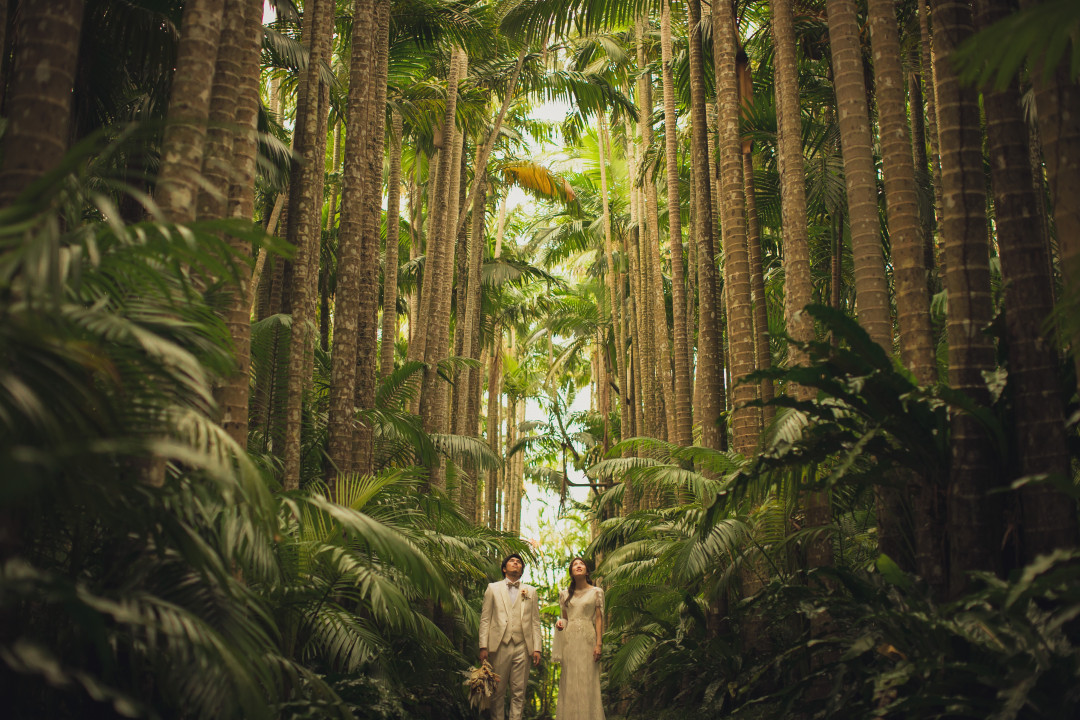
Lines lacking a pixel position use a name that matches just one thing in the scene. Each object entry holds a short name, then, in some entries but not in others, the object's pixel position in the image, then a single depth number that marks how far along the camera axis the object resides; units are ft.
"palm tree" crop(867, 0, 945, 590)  16.60
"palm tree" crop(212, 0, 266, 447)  17.02
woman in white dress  25.14
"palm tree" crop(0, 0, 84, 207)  12.10
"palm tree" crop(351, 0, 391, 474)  28.30
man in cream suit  26.07
